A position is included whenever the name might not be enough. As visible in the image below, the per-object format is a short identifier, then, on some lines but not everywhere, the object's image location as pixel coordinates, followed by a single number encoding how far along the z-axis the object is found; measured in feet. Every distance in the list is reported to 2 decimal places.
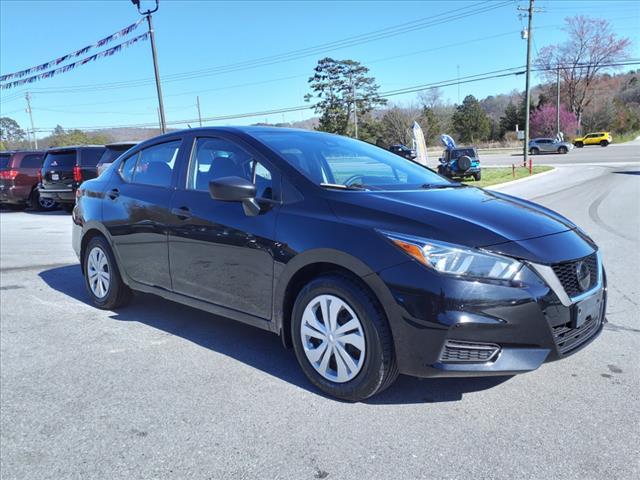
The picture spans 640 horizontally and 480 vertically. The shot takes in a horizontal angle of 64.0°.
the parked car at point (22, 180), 52.42
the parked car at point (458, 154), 79.15
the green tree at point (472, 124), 250.78
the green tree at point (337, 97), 219.41
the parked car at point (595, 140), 180.45
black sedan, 8.80
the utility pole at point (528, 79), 100.89
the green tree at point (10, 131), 379.96
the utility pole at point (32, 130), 256.71
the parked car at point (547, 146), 159.61
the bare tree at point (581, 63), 215.43
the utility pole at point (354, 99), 205.46
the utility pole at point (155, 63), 68.18
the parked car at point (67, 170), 44.71
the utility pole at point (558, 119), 204.19
